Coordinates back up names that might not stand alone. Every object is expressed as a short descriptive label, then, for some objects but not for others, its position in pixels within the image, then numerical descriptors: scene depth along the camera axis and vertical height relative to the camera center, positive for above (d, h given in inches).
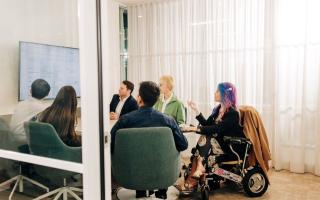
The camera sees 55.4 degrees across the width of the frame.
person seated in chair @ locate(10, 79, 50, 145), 77.2 -6.4
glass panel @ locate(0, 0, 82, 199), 70.8 -0.7
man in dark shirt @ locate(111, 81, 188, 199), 99.6 -11.2
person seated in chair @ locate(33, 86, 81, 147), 70.8 -7.5
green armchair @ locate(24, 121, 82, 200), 72.3 -16.1
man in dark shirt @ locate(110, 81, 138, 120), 148.2 -9.2
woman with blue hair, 125.2 -20.3
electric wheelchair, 125.8 -37.0
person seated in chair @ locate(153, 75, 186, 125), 144.9 -9.1
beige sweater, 129.6 -22.3
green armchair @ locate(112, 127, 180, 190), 94.8 -23.1
